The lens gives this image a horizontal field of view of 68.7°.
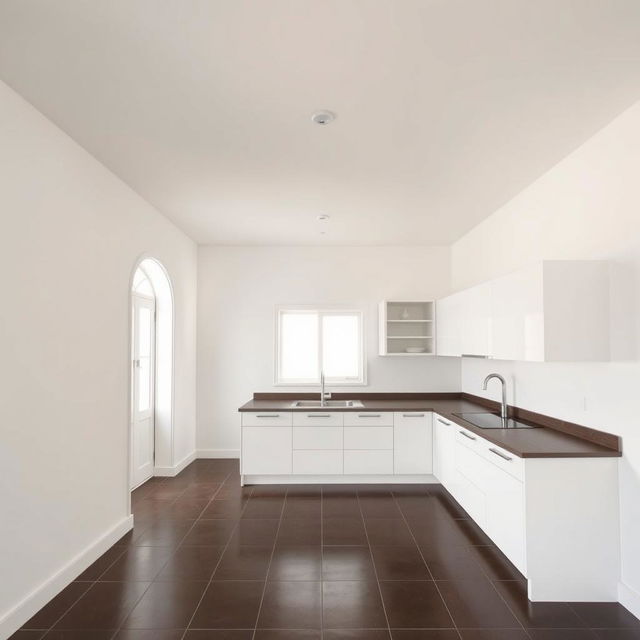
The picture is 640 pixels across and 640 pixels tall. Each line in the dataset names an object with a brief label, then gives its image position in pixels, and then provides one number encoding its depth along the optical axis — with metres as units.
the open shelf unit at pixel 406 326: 5.72
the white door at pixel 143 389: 4.70
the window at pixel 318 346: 5.94
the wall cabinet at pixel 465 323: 3.92
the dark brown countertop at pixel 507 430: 2.74
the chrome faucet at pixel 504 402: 4.00
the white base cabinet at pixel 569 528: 2.68
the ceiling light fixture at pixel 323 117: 2.65
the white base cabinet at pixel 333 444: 4.87
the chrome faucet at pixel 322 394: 5.23
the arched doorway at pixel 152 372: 4.77
